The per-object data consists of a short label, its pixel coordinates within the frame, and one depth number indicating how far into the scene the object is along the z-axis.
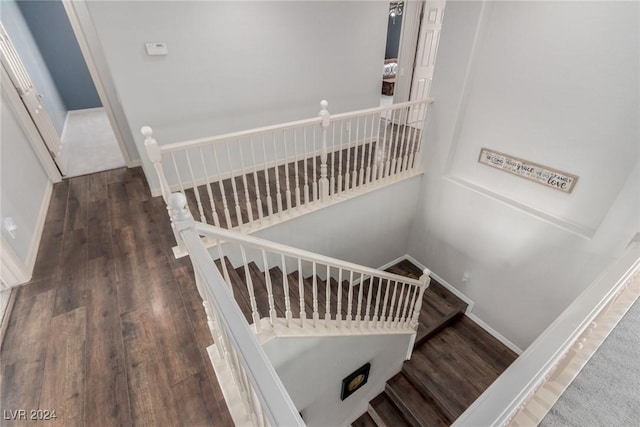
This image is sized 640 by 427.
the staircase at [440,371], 3.10
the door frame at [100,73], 3.26
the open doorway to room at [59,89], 4.00
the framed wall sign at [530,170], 2.69
